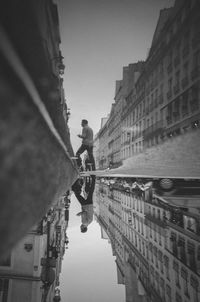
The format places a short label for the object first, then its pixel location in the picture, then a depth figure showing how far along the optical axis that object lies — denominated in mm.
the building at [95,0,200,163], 19188
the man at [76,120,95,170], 7277
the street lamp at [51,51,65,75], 17219
